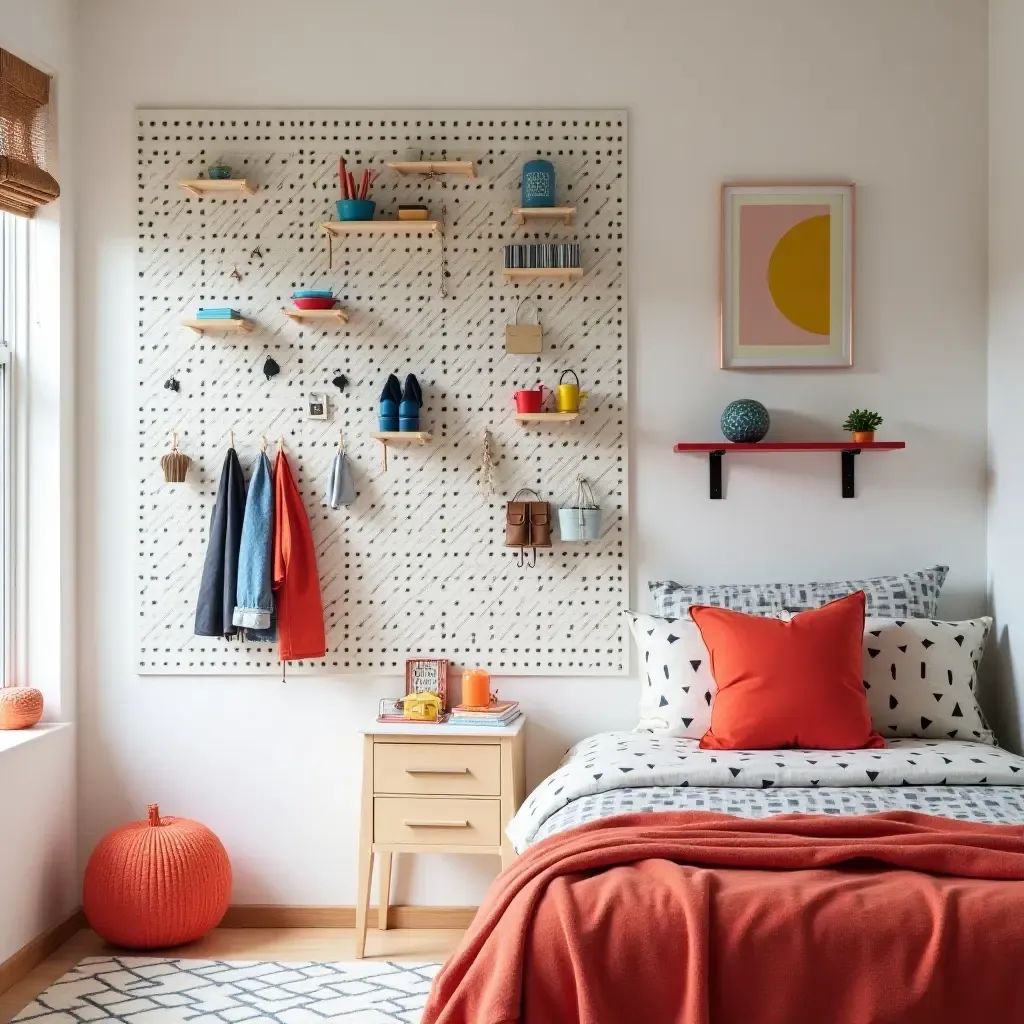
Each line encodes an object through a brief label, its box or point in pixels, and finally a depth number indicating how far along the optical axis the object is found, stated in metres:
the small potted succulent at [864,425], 3.38
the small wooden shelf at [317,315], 3.43
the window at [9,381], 3.41
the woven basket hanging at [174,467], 3.51
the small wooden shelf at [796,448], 3.37
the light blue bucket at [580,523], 3.42
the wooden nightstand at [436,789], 3.21
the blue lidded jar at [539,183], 3.40
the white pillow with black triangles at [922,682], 3.13
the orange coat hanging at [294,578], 3.44
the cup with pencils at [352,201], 3.41
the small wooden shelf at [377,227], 3.41
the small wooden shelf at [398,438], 3.42
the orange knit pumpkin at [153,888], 3.25
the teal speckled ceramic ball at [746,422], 3.36
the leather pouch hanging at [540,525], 3.45
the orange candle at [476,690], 3.39
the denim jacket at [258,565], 3.38
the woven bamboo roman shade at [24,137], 3.21
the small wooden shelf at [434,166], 3.37
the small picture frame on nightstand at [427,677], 3.49
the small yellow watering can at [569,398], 3.39
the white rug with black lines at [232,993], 2.88
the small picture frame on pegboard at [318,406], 3.55
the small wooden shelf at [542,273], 3.42
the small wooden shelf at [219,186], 3.43
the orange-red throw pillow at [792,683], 2.93
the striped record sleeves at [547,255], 3.43
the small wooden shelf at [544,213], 3.39
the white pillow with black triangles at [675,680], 3.18
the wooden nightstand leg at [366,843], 3.23
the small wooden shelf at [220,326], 3.44
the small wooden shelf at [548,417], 3.39
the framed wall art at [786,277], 3.50
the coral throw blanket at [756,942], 1.86
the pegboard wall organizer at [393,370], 3.53
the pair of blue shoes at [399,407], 3.43
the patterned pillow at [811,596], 3.34
